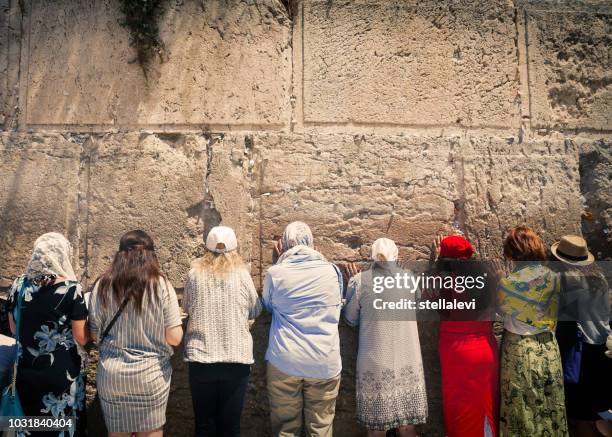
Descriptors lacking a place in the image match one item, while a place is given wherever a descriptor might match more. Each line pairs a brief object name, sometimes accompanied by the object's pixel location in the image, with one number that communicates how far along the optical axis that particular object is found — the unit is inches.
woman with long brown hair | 100.5
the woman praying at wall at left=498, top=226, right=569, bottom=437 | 114.2
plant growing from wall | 139.0
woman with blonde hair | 106.9
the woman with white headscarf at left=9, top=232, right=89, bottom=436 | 99.7
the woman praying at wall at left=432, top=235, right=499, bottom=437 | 116.5
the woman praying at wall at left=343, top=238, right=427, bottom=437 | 114.1
